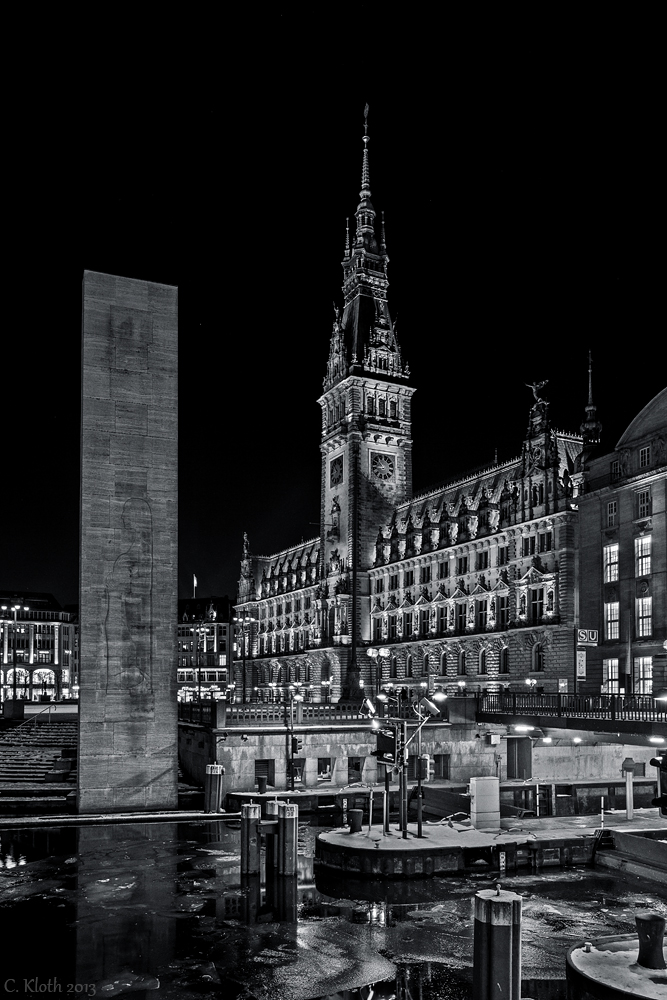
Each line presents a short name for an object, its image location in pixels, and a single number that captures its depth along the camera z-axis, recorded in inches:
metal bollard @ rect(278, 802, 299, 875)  1275.8
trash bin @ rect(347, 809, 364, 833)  1574.8
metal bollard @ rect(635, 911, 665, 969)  873.5
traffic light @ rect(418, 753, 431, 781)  2402.8
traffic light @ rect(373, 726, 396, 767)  1644.9
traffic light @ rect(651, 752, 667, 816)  961.1
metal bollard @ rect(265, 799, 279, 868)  1273.4
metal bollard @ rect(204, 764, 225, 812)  2016.5
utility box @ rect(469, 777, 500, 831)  1641.2
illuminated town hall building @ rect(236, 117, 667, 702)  3464.6
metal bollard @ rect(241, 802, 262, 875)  1311.5
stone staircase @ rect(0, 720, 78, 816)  2069.4
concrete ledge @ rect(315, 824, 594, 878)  1441.9
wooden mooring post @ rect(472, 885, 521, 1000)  717.9
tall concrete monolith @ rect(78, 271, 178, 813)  1749.5
